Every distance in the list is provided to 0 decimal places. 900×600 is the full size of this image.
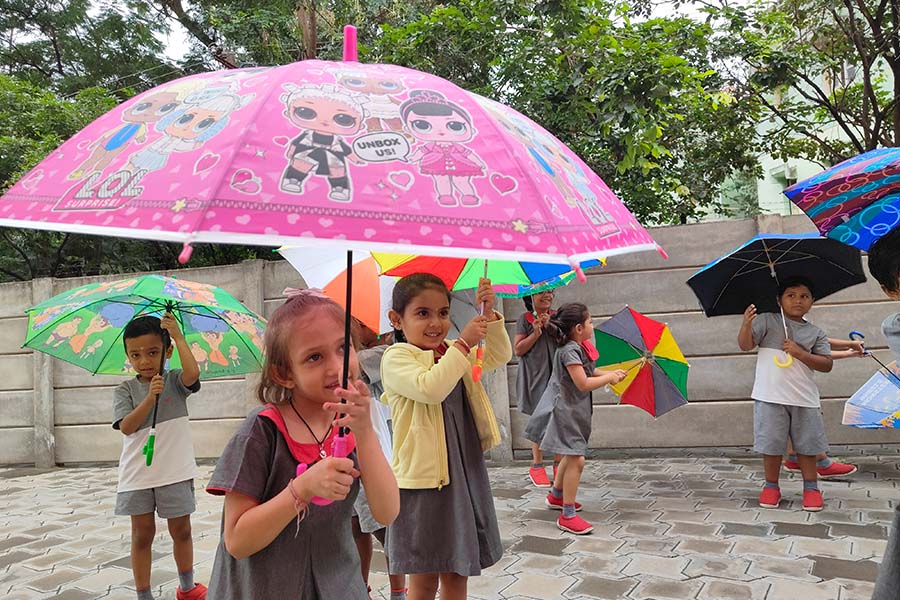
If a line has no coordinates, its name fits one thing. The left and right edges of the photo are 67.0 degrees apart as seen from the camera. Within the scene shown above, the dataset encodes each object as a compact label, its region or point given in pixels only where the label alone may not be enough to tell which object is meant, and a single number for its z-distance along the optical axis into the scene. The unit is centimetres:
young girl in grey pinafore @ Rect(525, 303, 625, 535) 418
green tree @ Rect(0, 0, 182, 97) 1223
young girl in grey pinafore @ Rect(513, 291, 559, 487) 537
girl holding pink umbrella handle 150
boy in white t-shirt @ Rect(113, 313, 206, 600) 322
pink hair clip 167
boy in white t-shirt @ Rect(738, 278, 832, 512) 443
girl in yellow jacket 236
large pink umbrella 114
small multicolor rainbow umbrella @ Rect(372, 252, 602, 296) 286
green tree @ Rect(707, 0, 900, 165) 752
